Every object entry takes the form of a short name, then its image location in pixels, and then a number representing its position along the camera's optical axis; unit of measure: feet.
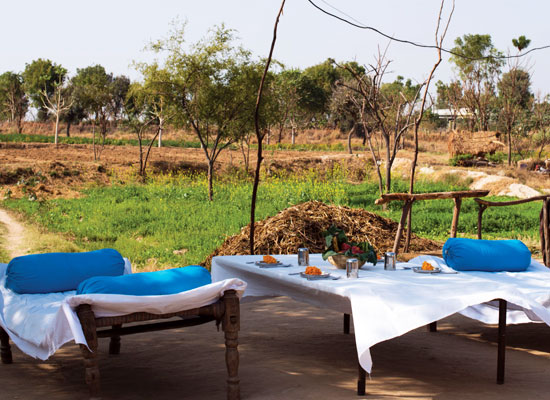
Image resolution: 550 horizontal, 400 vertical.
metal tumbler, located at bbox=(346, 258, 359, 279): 11.41
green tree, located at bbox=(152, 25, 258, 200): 47.55
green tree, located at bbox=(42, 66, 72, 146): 84.07
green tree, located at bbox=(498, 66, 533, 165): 65.82
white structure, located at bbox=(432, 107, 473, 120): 144.54
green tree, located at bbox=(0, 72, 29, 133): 101.77
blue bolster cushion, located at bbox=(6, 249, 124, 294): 12.04
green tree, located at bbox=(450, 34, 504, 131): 77.77
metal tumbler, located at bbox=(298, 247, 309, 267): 13.38
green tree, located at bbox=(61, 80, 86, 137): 102.06
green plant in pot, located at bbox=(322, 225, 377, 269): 12.57
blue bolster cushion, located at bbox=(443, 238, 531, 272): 13.88
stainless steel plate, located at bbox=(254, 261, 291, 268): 13.44
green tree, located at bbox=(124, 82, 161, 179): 49.19
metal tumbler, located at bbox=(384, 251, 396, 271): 12.72
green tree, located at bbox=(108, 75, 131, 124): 115.65
